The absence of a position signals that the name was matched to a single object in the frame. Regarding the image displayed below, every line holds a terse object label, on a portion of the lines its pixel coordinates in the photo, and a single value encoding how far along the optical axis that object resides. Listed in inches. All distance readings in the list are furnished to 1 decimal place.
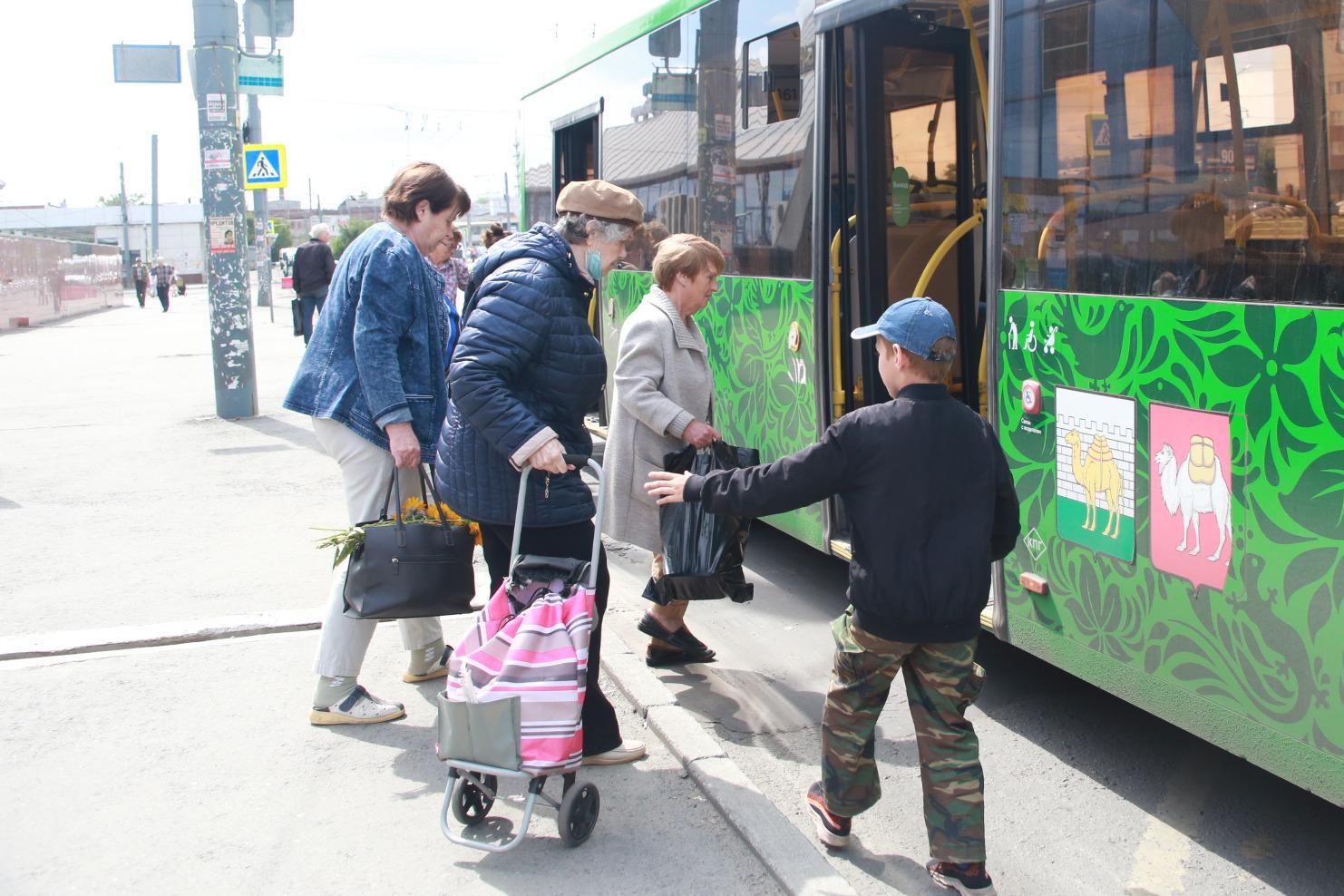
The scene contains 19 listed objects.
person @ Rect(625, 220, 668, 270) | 308.8
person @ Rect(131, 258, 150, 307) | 1894.7
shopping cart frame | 136.3
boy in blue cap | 123.8
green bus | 123.7
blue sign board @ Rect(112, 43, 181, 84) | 516.7
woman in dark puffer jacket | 143.7
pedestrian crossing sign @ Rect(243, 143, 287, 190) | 693.9
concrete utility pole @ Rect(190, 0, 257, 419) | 474.9
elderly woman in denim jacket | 168.2
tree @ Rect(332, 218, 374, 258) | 2404.0
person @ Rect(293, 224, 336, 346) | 674.8
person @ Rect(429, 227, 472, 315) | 331.9
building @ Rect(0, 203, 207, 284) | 3762.3
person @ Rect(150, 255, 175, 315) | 1643.7
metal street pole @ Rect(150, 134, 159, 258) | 2711.6
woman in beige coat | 182.2
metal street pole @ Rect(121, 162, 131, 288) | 3004.9
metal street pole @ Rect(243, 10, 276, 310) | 853.4
